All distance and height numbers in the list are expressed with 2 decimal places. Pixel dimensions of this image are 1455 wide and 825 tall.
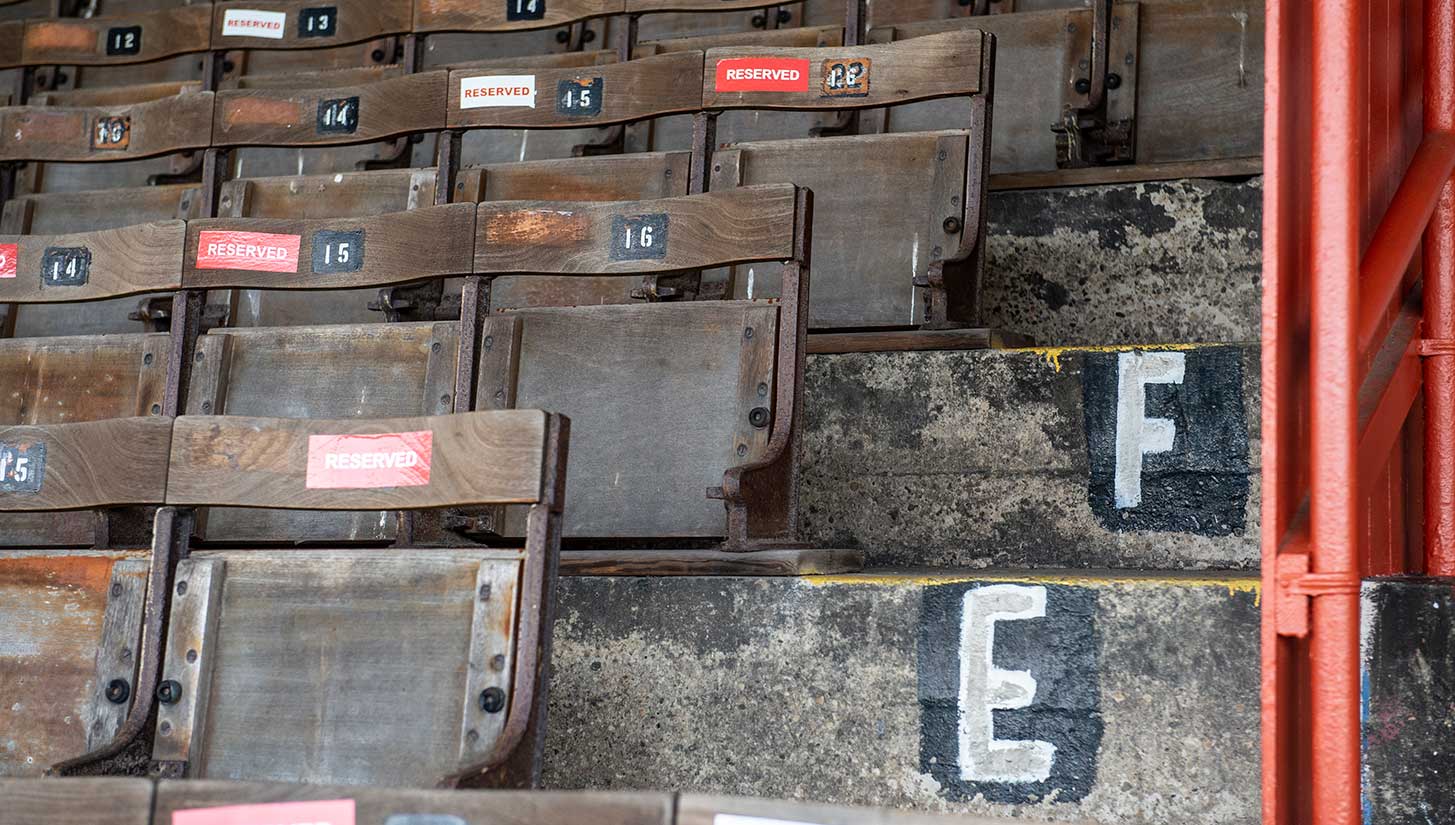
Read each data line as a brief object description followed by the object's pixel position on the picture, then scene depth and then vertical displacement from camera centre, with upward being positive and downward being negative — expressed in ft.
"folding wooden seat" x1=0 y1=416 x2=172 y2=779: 14.53 +1.22
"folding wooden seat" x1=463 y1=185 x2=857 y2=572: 15.60 +2.39
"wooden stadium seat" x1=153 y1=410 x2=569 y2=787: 13.96 +1.24
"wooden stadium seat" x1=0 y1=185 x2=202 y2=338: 18.97 +3.76
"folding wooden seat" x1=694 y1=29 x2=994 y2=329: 16.96 +3.72
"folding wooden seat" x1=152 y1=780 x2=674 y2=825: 12.77 +0.79
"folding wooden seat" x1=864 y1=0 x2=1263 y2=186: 18.36 +4.72
